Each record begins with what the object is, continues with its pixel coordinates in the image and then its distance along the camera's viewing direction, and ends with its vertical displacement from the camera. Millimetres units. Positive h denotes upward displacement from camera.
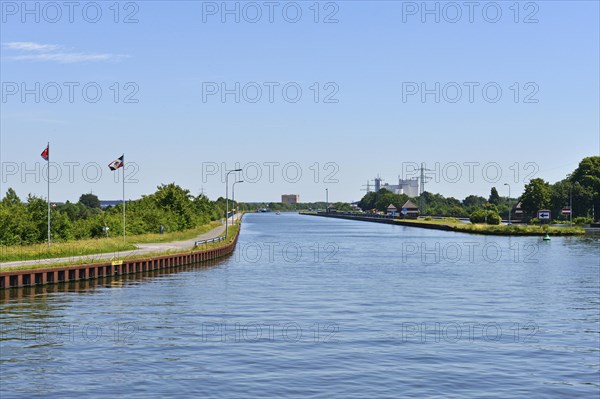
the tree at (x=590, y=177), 180500 +9131
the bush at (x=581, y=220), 170375 -982
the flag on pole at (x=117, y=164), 71375 +4951
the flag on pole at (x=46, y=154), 59969 +4922
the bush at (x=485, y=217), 170250 -234
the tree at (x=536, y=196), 184000 +4689
